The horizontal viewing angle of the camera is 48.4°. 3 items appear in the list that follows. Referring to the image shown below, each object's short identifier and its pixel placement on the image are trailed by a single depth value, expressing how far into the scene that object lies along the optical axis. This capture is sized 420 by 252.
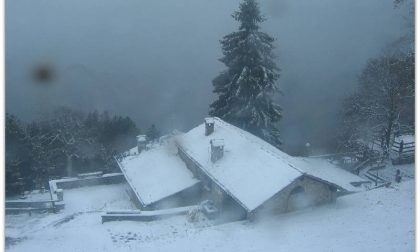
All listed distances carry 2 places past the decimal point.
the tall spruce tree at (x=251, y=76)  31.72
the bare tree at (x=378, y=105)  28.95
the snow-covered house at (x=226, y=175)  19.45
